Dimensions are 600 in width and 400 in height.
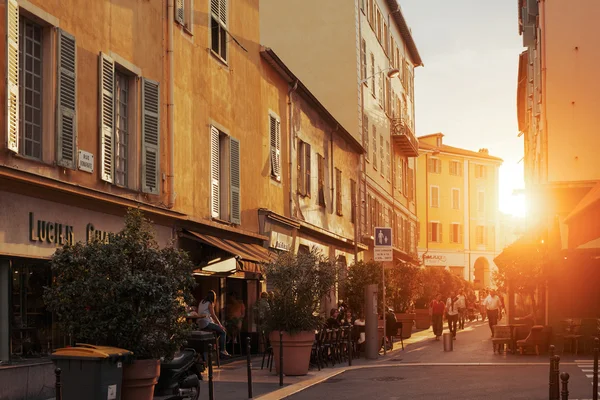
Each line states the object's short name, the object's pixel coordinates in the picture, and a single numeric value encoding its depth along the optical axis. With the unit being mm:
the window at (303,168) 30234
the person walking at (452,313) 33641
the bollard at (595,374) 12297
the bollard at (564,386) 10953
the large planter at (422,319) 45969
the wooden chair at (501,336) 25219
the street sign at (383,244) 24531
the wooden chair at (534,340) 24484
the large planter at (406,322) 35500
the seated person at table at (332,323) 23392
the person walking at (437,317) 34188
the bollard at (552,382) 12531
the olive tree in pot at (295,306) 18453
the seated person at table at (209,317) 19641
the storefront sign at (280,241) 26644
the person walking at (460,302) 37238
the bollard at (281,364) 16078
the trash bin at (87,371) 10578
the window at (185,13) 19547
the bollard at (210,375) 12211
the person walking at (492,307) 35675
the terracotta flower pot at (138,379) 11312
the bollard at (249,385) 14172
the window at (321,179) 32812
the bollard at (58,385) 8617
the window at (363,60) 41906
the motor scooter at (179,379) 12555
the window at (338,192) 35781
